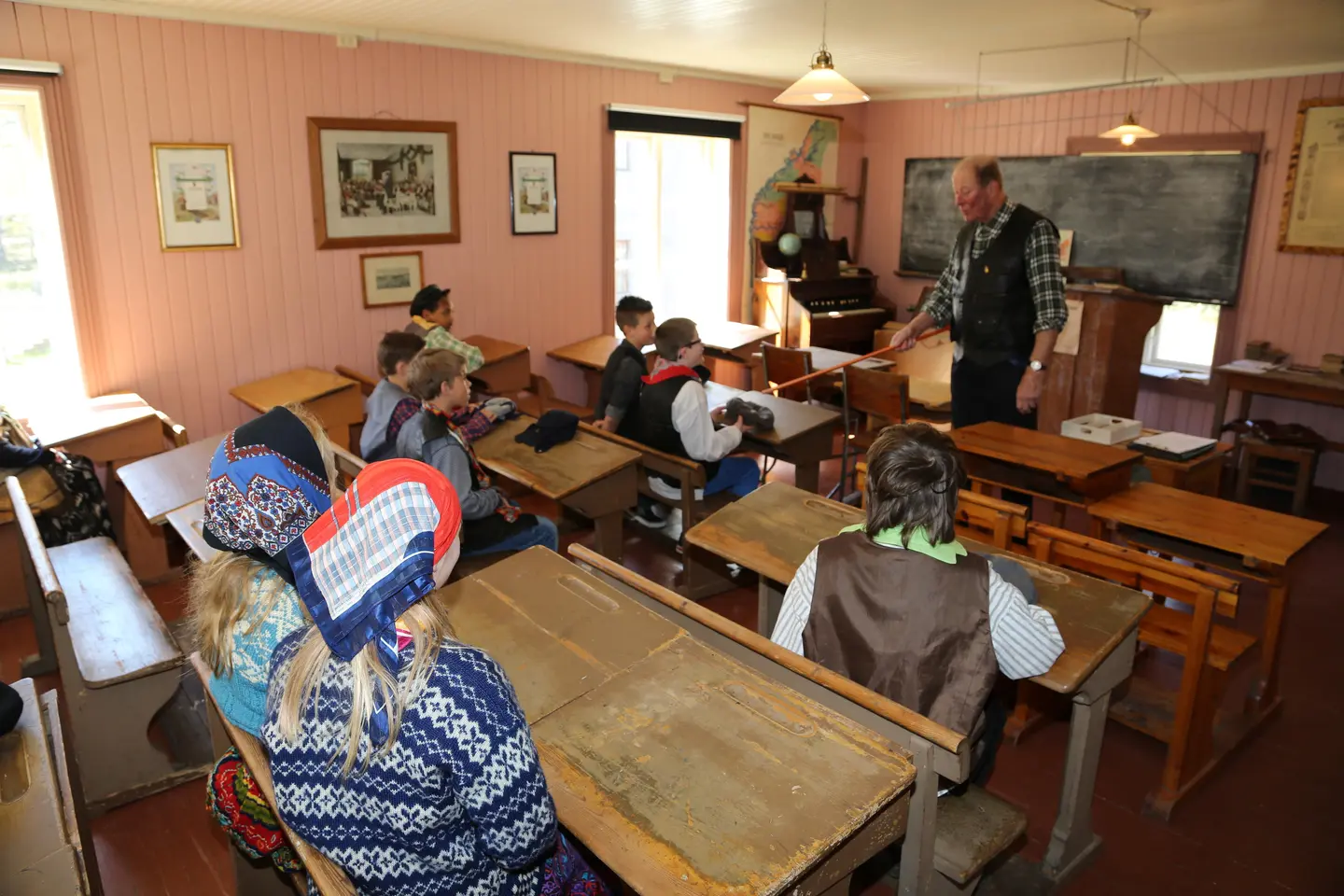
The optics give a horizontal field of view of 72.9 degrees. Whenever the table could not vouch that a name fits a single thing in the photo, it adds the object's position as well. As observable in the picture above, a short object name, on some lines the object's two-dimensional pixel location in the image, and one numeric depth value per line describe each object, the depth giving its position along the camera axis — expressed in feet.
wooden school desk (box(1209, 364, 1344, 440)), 16.81
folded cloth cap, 11.84
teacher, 11.75
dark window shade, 20.59
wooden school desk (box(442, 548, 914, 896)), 4.13
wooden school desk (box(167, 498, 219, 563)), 9.33
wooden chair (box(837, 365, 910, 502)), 14.47
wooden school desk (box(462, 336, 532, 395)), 17.80
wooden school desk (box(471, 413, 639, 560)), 10.84
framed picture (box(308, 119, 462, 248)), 16.71
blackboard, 19.49
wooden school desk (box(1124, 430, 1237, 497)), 11.69
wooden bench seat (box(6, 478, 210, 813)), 8.21
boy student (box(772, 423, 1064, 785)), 5.75
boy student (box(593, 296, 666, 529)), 13.50
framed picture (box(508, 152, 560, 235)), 19.33
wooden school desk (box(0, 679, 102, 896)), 5.02
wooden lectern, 17.53
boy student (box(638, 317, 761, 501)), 12.03
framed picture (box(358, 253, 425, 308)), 17.69
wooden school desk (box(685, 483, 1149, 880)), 6.41
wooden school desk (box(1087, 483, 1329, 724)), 8.59
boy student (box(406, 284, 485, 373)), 16.15
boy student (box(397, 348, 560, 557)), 9.95
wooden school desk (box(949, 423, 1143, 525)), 9.86
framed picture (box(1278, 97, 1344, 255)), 17.92
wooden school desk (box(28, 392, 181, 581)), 13.12
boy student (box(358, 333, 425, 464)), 10.77
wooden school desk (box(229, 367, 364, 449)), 15.24
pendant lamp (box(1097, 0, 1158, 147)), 17.11
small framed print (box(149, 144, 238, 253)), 14.97
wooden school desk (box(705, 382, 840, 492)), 12.89
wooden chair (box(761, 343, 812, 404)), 16.49
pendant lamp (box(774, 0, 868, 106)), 11.09
